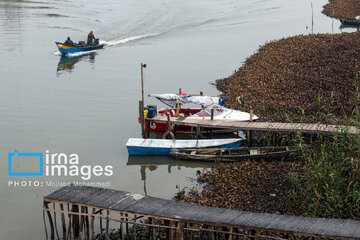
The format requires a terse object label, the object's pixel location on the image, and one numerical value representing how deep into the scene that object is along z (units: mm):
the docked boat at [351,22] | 56659
